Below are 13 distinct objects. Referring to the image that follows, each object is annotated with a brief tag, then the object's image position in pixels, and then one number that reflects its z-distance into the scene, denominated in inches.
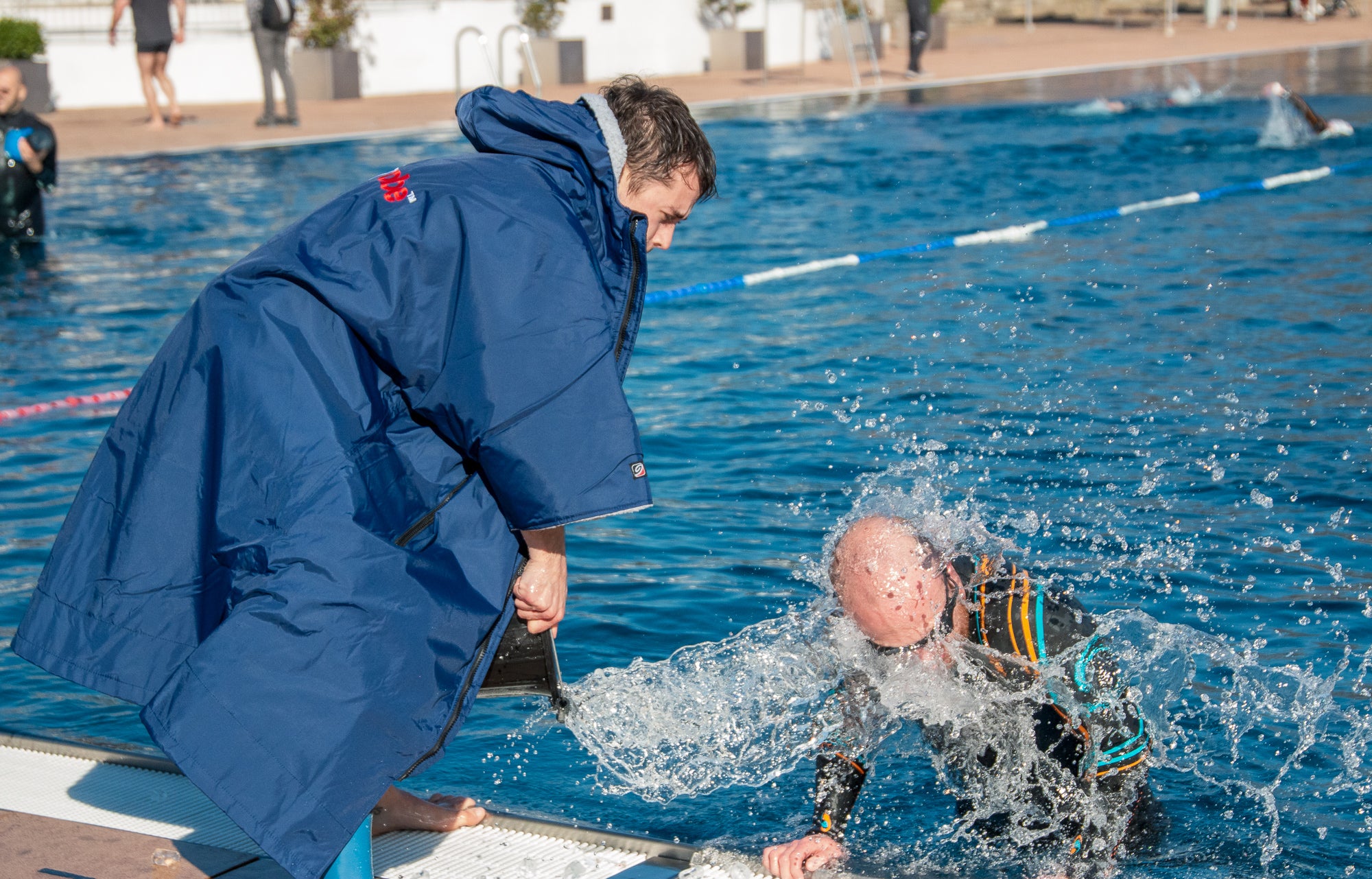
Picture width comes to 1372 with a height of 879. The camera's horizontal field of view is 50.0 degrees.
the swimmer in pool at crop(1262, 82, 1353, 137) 607.8
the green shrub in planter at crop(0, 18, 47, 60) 824.9
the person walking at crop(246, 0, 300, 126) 737.0
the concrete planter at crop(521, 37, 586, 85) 965.2
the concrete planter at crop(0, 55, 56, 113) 833.5
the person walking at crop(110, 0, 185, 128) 706.8
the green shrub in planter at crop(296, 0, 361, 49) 933.8
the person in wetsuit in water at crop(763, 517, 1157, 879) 113.1
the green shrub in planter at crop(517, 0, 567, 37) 1011.9
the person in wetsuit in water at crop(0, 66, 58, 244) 450.9
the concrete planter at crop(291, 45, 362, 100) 938.7
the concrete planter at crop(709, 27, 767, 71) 1077.0
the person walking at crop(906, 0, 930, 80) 1003.9
